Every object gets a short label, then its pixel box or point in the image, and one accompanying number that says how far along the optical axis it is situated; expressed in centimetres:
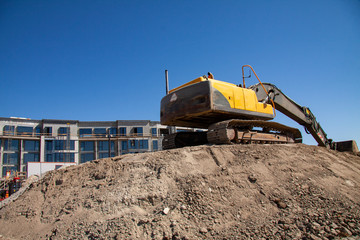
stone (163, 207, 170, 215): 422
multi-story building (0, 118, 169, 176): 3834
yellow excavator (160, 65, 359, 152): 767
